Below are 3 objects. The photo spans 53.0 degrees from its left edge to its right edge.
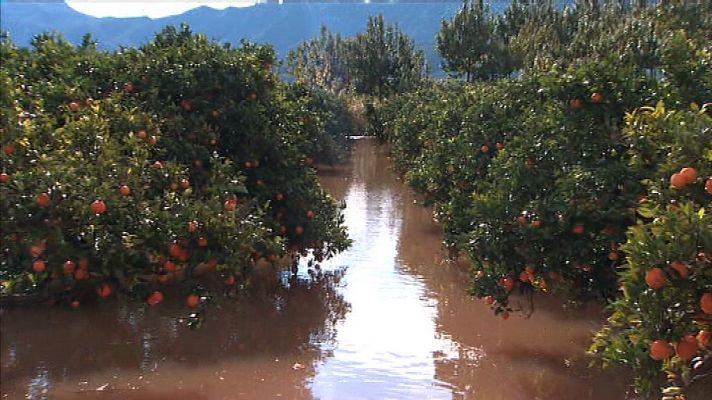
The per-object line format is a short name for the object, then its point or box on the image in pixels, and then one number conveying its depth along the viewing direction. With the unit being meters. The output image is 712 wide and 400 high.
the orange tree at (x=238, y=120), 6.98
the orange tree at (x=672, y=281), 3.00
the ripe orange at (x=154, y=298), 5.04
